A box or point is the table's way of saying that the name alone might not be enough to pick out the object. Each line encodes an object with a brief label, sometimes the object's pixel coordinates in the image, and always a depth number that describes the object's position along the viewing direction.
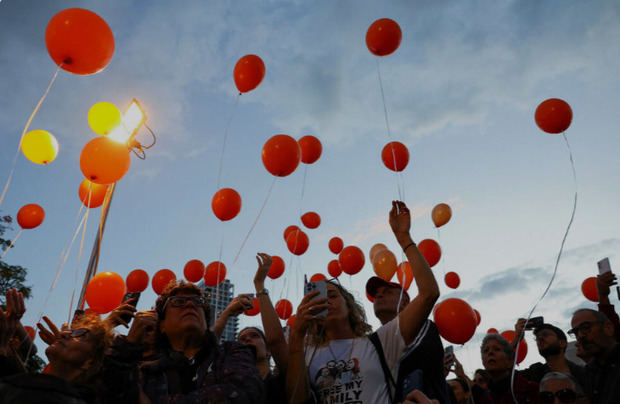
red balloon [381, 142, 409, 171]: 5.15
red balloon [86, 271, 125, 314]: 3.82
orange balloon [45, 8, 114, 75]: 2.96
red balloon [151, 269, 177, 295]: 5.77
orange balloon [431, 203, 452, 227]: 6.39
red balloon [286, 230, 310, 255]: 6.12
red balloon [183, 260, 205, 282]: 6.41
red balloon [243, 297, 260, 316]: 5.91
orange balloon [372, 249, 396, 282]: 5.57
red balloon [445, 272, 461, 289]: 7.67
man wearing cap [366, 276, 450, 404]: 1.87
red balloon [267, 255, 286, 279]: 6.66
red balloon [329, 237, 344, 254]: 7.75
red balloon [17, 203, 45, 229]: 5.23
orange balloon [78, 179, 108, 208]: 4.59
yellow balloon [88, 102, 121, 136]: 4.03
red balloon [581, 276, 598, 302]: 5.68
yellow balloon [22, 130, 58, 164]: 4.44
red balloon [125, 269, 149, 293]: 5.63
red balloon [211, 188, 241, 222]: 4.81
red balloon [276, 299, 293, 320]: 7.21
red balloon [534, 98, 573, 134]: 4.44
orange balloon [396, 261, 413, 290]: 5.21
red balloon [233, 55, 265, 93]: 4.44
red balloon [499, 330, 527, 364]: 5.73
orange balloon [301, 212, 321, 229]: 7.07
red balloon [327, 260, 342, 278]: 7.97
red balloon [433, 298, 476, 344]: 3.58
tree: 12.55
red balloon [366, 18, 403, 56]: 4.21
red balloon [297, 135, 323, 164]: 5.26
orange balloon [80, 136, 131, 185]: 3.37
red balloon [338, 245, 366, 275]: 6.53
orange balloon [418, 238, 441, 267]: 5.94
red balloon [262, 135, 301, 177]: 4.03
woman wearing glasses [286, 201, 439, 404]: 1.81
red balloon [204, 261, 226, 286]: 6.02
